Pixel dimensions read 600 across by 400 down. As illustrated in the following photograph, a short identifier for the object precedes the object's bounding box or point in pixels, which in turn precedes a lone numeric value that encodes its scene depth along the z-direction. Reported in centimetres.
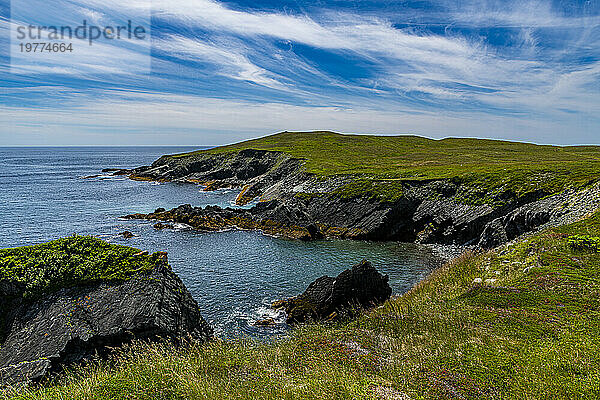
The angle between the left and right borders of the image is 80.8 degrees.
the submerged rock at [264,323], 2558
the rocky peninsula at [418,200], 4231
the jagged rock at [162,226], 5791
